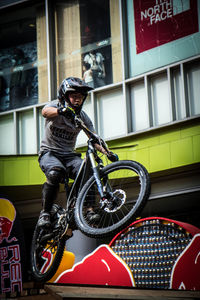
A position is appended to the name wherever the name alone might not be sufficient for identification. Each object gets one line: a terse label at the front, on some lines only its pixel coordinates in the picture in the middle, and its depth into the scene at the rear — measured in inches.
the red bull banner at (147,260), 542.9
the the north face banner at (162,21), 612.6
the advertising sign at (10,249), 625.2
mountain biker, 430.5
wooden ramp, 445.0
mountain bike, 384.1
